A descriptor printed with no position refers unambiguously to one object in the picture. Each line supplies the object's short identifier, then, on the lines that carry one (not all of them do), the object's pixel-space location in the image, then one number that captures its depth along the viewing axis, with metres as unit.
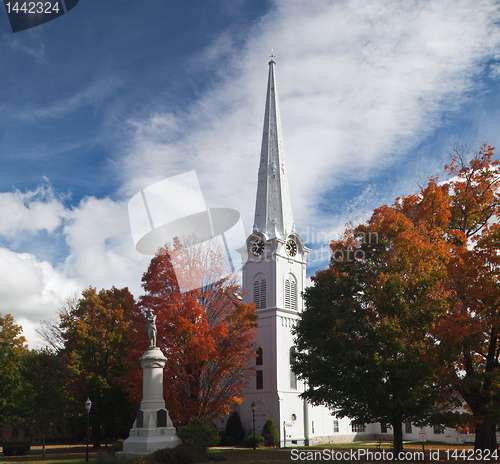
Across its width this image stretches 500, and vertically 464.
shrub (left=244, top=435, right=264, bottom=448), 34.34
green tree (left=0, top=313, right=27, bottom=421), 31.92
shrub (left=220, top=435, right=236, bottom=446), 36.50
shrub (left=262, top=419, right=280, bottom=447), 35.47
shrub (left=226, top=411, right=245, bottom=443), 37.38
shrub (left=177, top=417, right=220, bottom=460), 20.01
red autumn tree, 23.52
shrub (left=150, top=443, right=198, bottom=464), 17.47
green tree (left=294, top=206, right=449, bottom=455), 18.69
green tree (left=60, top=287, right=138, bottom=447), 31.50
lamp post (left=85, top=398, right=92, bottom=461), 22.62
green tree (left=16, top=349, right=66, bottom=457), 27.75
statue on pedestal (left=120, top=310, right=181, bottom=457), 19.33
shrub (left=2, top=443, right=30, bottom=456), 28.94
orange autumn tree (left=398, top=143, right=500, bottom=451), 18.02
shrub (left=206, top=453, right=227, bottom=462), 20.38
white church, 38.31
